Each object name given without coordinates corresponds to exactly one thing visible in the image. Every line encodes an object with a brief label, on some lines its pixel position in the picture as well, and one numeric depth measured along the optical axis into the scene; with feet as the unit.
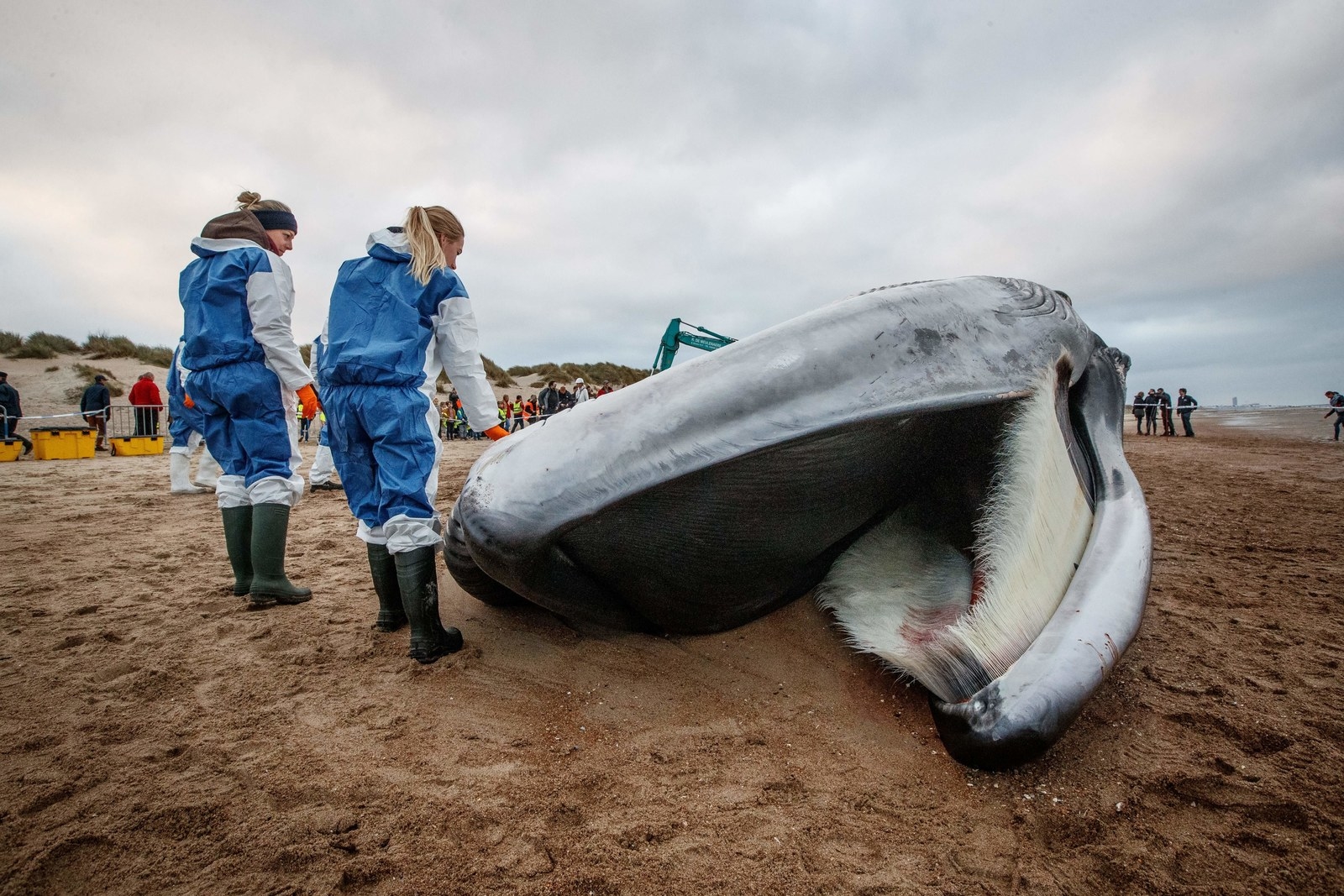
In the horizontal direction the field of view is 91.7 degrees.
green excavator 57.67
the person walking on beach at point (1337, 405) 54.35
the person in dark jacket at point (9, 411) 42.52
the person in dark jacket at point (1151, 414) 66.95
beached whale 6.32
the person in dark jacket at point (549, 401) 67.72
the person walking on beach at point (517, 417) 64.94
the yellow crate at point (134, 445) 43.19
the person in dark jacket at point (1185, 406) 59.62
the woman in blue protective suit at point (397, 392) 8.45
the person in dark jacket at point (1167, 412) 61.46
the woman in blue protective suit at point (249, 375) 10.55
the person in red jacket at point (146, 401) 49.83
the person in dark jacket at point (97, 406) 49.44
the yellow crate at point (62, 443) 37.83
